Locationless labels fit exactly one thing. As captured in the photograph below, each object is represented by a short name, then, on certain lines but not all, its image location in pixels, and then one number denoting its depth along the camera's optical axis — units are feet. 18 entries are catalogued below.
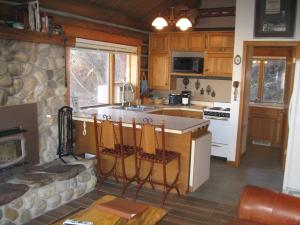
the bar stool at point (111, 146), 13.28
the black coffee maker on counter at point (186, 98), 21.57
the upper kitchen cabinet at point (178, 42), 20.71
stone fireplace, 11.18
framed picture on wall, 15.97
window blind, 15.93
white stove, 18.66
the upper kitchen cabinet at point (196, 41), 20.08
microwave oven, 20.48
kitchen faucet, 19.83
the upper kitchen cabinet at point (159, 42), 21.38
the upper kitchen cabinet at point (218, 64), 19.48
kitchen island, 13.43
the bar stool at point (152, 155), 12.34
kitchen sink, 18.73
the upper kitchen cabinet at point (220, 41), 19.27
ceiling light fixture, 13.87
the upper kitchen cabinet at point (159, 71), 21.63
